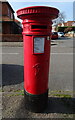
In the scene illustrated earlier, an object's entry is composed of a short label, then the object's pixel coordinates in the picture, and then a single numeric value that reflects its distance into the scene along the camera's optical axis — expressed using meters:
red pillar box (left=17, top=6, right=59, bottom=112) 1.89
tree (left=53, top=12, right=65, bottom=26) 60.24
